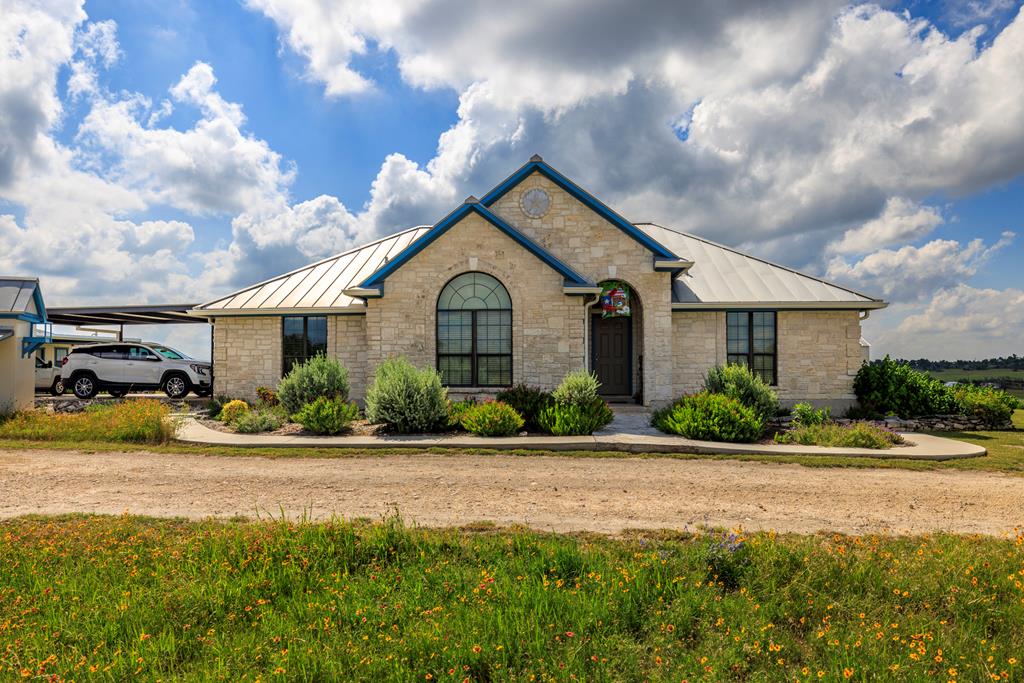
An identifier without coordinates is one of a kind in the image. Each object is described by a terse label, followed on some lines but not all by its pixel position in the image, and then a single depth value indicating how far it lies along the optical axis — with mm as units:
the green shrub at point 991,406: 14500
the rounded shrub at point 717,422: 11320
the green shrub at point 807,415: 13047
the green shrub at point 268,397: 16047
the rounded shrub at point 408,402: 12156
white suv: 20344
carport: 23005
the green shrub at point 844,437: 11117
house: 15023
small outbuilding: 14695
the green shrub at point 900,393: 15258
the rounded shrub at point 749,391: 13031
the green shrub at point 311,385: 13977
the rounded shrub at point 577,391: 12393
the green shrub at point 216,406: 15523
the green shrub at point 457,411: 12359
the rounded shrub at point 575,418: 11500
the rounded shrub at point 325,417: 12164
